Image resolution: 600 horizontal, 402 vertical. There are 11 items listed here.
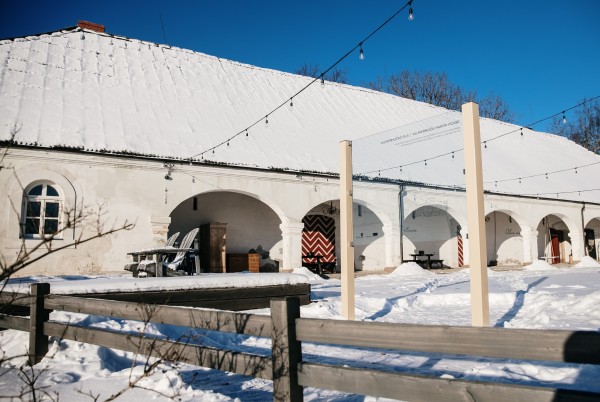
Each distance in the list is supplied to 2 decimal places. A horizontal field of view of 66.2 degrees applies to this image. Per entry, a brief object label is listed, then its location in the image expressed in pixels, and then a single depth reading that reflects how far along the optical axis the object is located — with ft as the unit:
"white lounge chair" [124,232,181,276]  27.68
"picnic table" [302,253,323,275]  50.65
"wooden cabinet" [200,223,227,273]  43.73
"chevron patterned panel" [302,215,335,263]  58.02
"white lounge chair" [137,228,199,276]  25.23
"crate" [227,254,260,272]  47.12
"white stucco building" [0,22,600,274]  34.24
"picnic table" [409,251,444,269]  54.69
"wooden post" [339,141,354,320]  19.75
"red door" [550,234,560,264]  75.19
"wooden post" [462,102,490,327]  15.23
